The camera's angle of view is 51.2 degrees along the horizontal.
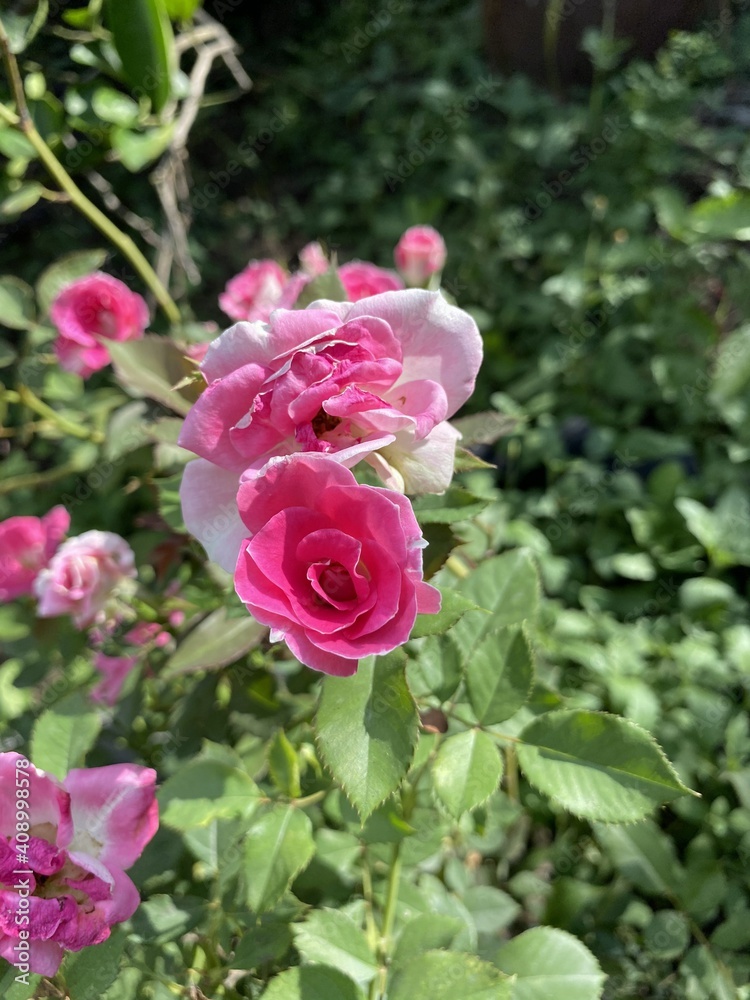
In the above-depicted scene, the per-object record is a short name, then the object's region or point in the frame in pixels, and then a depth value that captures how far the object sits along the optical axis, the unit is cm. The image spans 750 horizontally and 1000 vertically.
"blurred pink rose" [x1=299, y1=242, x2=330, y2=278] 26
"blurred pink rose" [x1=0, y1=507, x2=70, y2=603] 29
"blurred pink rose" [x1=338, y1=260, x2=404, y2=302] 22
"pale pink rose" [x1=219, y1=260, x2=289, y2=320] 26
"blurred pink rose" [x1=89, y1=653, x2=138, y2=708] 27
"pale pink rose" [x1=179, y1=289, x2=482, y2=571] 14
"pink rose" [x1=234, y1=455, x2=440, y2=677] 13
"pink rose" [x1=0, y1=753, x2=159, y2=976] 14
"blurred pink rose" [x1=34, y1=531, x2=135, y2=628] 24
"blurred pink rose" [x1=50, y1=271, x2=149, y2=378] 28
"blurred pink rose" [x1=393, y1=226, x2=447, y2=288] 33
